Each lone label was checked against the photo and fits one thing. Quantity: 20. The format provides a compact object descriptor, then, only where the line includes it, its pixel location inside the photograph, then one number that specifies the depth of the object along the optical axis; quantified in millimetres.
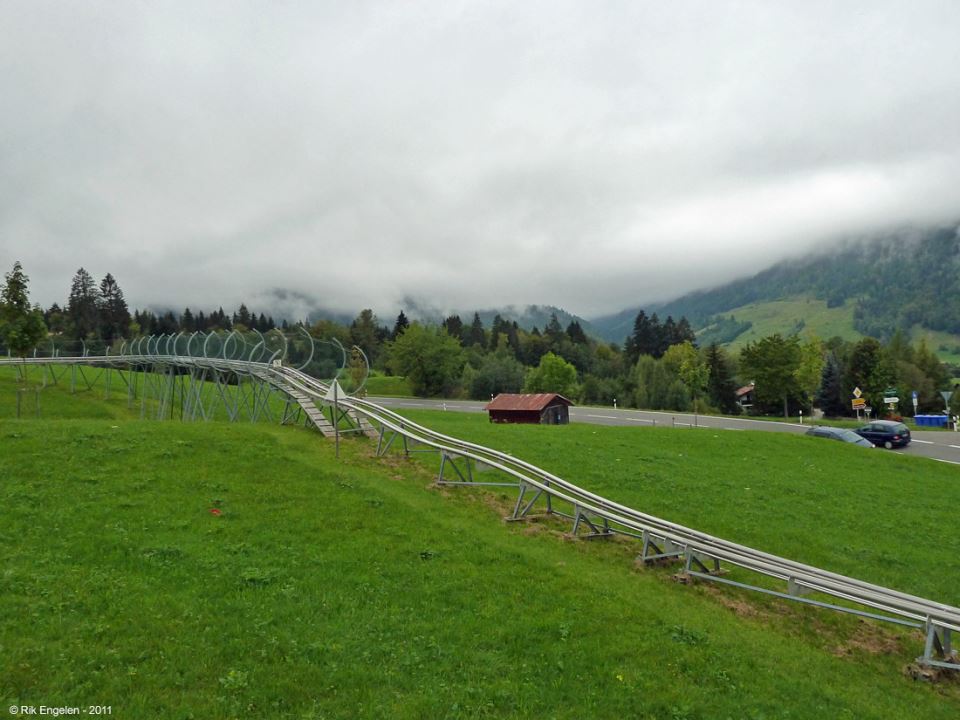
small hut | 38469
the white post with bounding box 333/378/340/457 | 17048
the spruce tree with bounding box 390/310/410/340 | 114812
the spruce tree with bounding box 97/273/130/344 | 106125
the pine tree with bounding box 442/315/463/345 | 131850
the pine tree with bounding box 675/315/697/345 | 120262
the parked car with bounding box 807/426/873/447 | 31984
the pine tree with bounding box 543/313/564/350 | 119312
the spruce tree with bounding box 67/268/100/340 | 104562
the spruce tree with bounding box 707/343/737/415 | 76375
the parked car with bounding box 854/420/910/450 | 35094
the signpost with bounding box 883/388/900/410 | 58791
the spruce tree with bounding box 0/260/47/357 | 34656
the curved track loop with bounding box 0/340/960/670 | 8578
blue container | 55412
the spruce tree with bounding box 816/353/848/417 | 75750
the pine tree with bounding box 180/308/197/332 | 133412
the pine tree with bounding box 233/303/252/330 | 143312
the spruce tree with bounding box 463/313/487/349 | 134325
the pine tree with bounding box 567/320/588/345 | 126519
